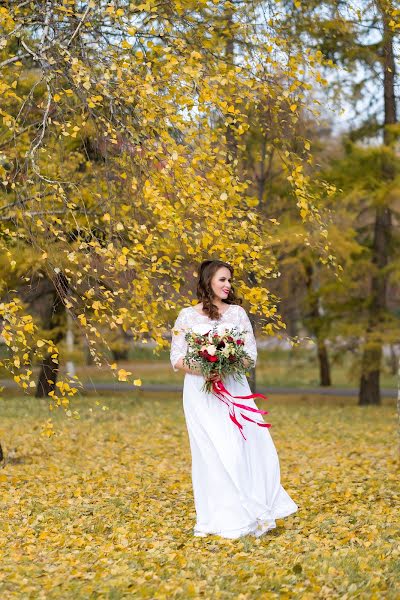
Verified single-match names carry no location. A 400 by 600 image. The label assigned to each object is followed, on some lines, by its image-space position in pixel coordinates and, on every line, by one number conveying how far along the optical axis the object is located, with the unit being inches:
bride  473.1
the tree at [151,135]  517.1
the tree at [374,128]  1240.4
